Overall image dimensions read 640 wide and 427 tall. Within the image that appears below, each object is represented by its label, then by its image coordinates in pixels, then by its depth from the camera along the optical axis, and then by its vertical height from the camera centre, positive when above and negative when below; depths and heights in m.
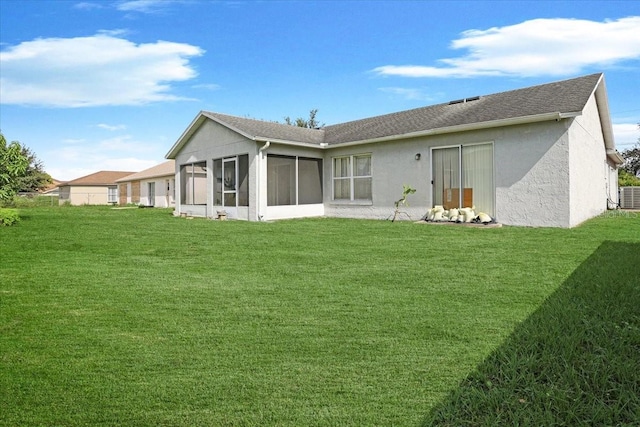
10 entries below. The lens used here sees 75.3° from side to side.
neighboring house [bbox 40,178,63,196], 56.38 +2.63
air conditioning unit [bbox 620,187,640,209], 20.91 +0.19
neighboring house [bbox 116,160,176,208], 29.58 +1.63
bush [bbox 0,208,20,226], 11.38 -0.22
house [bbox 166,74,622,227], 10.66 +1.40
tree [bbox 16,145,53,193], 41.01 +3.41
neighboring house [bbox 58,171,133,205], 42.44 +1.78
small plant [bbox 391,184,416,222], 13.12 +0.13
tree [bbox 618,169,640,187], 25.50 +1.26
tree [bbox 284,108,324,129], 48.53 +9.94
